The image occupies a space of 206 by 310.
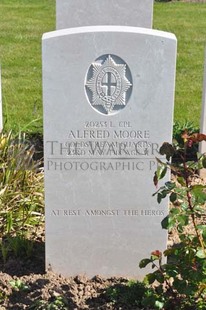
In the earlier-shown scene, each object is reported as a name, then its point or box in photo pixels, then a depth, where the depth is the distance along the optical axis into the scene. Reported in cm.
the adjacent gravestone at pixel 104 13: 612
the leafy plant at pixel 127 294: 390
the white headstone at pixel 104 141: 381
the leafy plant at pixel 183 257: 330
